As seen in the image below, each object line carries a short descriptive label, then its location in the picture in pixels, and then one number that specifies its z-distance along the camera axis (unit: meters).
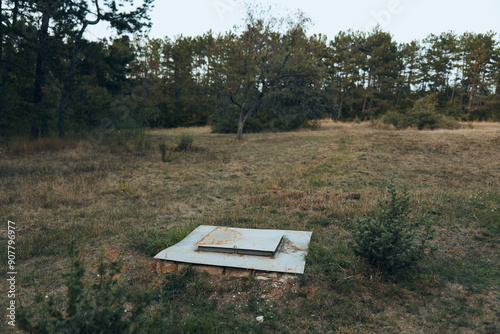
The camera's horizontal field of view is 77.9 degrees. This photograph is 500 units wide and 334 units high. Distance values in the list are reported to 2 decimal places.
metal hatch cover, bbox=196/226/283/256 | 3.55
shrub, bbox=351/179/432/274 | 3.22
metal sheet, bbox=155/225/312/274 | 3.29
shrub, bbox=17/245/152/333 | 1.71
